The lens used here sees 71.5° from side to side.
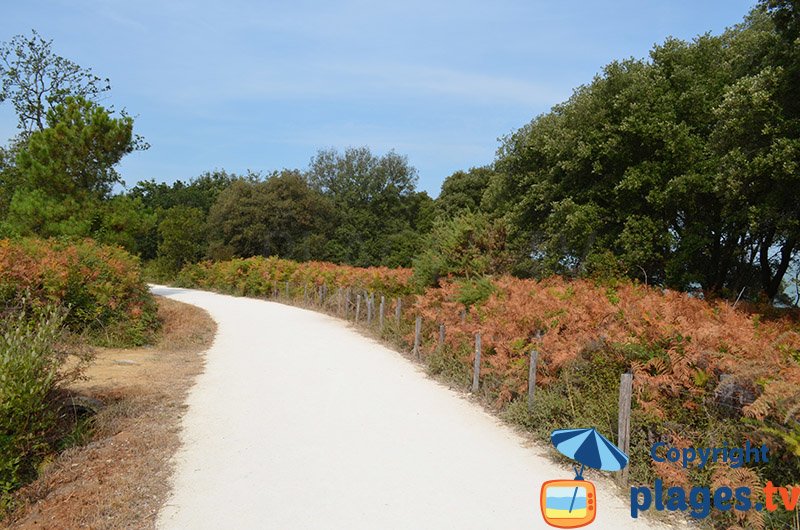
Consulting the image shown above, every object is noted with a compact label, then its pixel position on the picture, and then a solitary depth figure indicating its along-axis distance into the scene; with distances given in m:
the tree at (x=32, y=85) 35.44
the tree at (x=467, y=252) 16.12
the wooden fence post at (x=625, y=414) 5.84
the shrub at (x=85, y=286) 12.89
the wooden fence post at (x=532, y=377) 8.04
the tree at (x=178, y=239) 48.88
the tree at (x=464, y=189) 45.59
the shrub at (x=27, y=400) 5.59
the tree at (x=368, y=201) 54.03
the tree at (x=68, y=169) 24.78
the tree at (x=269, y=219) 47.81
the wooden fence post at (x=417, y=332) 13.55
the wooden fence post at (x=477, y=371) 9.83
